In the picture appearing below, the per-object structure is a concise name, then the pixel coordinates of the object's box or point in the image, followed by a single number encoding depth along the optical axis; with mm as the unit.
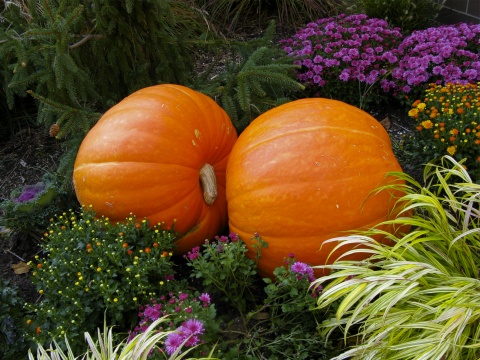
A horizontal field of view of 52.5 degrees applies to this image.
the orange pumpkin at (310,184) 2025
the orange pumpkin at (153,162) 2230
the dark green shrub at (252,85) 2822
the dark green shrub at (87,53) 2670
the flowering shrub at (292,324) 1797
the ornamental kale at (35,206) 2566
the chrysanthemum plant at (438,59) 3107
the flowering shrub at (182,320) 1577
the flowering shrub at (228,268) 1935
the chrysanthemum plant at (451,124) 2457
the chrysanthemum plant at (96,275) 1901
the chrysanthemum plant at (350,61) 3381
